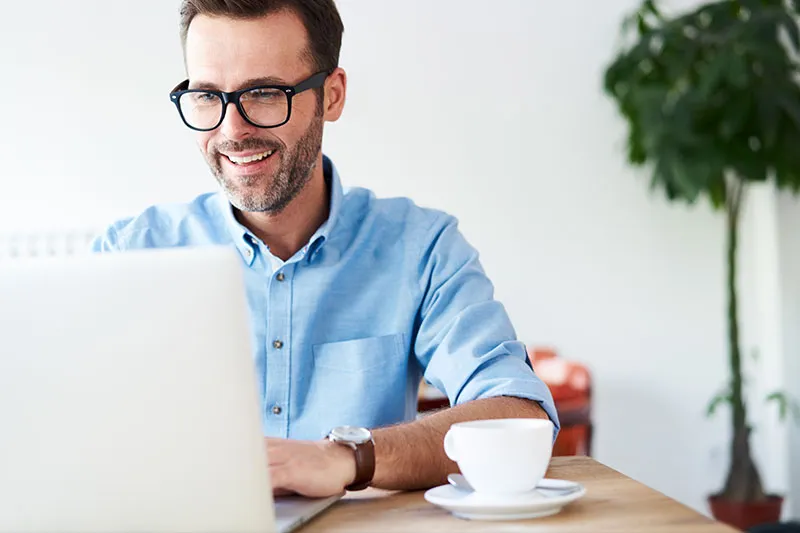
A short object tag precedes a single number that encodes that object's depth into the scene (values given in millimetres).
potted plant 3566
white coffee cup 1441
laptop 1335
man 1897
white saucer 1421
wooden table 1385
